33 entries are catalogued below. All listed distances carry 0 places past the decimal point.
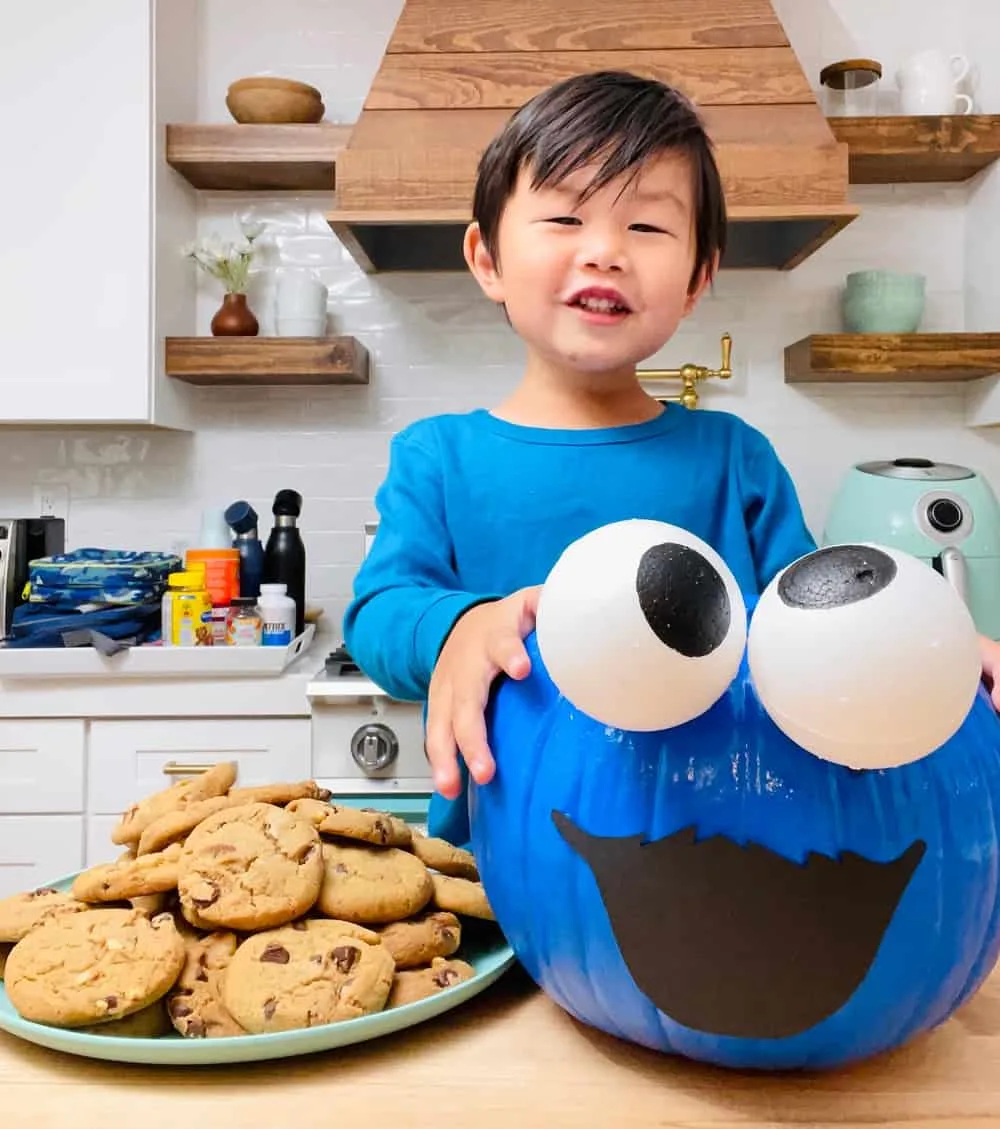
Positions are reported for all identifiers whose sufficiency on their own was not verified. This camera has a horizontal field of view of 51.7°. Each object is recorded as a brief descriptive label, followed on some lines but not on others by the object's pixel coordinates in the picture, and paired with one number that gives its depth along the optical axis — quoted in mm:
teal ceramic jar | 2297
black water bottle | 2287
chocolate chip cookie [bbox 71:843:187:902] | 527
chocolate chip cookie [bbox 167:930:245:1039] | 469
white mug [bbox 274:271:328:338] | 2318
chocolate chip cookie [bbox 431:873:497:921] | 567
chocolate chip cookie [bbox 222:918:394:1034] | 459
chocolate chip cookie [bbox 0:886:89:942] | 526
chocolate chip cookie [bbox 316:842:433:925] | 526
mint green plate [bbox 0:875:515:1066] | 436
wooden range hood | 1959
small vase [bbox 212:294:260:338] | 2334
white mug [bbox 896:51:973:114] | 2279
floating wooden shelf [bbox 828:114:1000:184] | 2236
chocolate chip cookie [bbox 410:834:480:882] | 614
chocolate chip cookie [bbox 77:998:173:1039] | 470
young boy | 556
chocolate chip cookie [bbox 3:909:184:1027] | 458
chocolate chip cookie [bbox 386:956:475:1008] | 492
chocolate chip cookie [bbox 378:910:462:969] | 521
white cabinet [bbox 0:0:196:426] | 2125
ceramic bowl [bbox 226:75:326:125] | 2291
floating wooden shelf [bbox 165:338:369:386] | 2246
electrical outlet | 2498
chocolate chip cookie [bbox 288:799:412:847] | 555
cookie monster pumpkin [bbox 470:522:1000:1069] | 345
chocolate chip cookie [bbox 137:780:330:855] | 576
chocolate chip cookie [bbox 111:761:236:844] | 610
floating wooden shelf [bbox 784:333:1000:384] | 2236
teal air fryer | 1998
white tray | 1945
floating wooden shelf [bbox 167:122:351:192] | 2258
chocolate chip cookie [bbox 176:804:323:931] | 496
